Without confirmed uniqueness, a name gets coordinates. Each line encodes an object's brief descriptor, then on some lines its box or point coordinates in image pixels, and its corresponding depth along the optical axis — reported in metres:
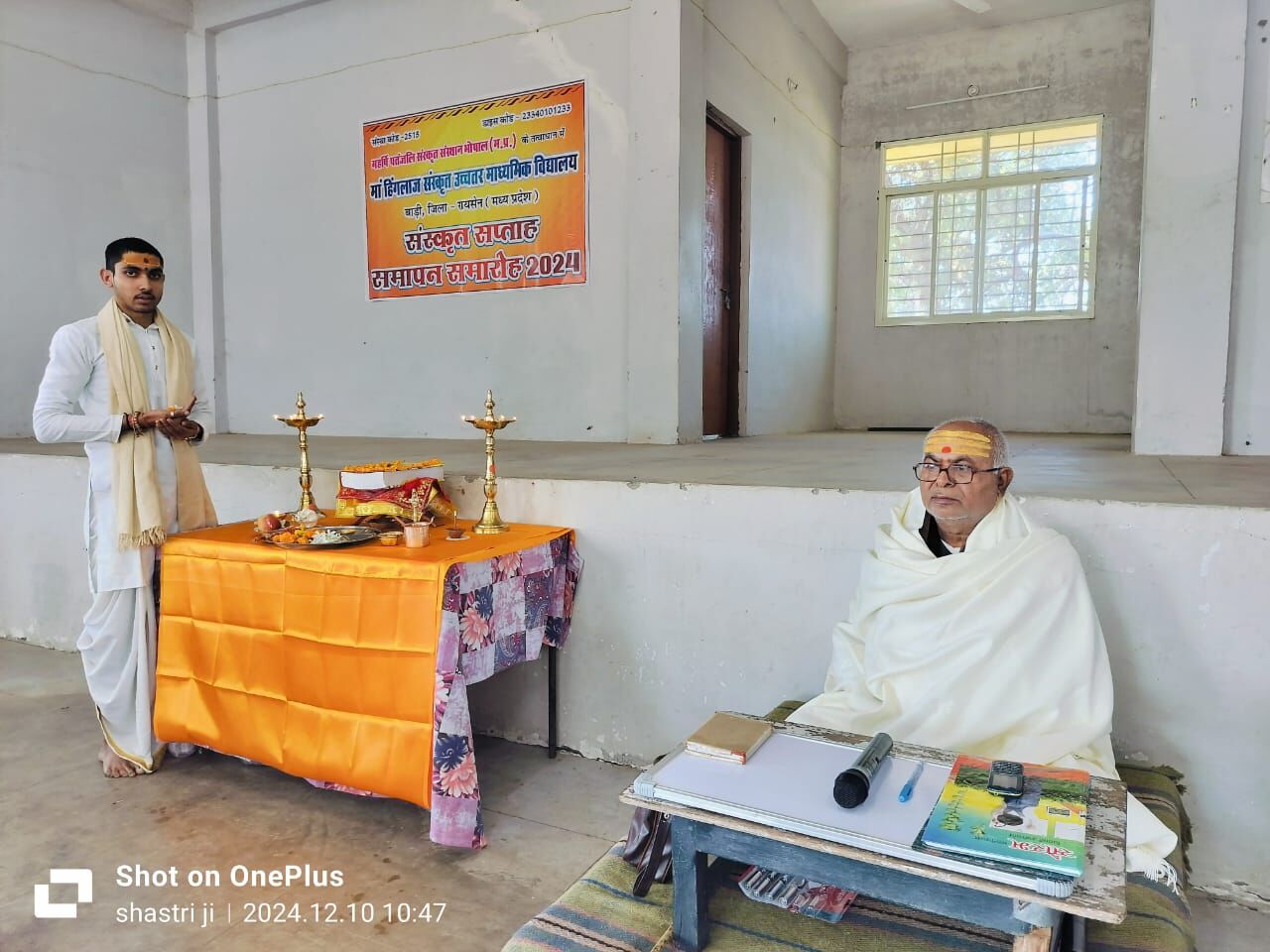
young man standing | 2.55
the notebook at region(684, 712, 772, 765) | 1.46
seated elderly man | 1.71
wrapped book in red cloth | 2.75
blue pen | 1.31
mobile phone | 1.28
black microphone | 1.28
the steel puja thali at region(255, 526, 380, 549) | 2.45
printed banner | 5.54
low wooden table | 1.12
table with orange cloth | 2.18
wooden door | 6.10
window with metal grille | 7.62
